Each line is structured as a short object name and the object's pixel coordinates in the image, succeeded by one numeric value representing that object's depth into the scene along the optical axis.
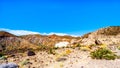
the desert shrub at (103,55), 5.10
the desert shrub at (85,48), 5.95
